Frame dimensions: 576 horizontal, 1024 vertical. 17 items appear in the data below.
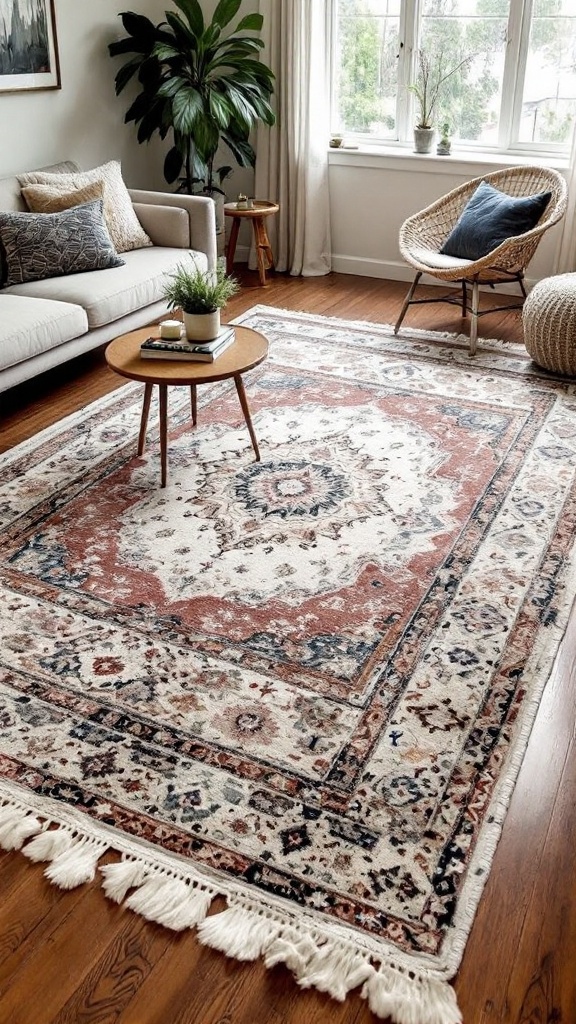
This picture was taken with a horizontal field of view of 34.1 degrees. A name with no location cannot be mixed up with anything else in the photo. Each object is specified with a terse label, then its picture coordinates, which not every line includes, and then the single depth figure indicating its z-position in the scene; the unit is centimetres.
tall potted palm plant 501
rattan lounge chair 433
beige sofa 366
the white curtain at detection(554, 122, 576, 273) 493
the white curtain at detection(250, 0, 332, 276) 535
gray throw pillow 409
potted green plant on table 325
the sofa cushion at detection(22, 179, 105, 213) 431
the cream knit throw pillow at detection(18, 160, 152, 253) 445
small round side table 541
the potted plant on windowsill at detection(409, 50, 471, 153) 533
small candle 329
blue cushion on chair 446
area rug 178
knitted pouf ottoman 405
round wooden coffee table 310
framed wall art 440
